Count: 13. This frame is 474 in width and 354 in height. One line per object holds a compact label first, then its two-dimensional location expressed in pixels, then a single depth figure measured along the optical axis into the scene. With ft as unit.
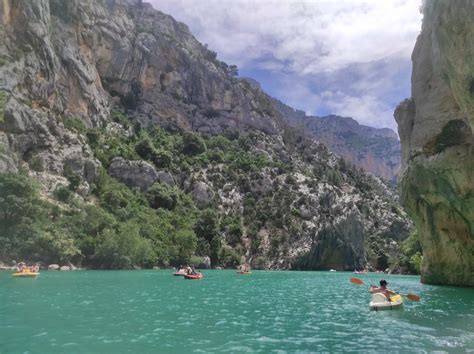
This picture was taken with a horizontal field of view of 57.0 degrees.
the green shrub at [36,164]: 245.86
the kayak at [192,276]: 162.30
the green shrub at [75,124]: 302.45
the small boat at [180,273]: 177.27
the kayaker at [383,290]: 80.93
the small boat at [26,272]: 136.67
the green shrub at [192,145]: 430.20
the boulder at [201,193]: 368.48
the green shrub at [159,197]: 319.53
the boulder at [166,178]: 351.28
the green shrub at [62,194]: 237.47
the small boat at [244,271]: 216.82
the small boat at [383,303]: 77.71
